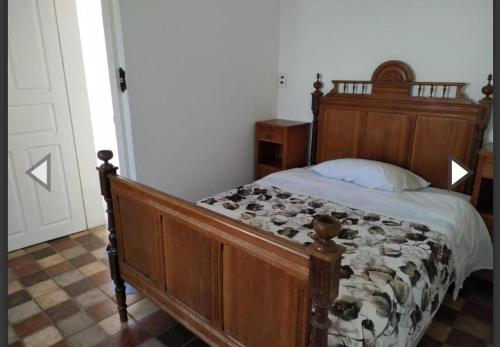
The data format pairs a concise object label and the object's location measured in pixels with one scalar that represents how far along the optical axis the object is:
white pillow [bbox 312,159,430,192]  2.22
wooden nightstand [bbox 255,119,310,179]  2.93
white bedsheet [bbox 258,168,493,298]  1.83
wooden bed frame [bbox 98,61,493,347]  0.96
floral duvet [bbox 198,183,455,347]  1.15
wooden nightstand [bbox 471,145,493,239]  1.99
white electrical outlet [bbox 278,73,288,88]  3.20
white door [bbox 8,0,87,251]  2.26
